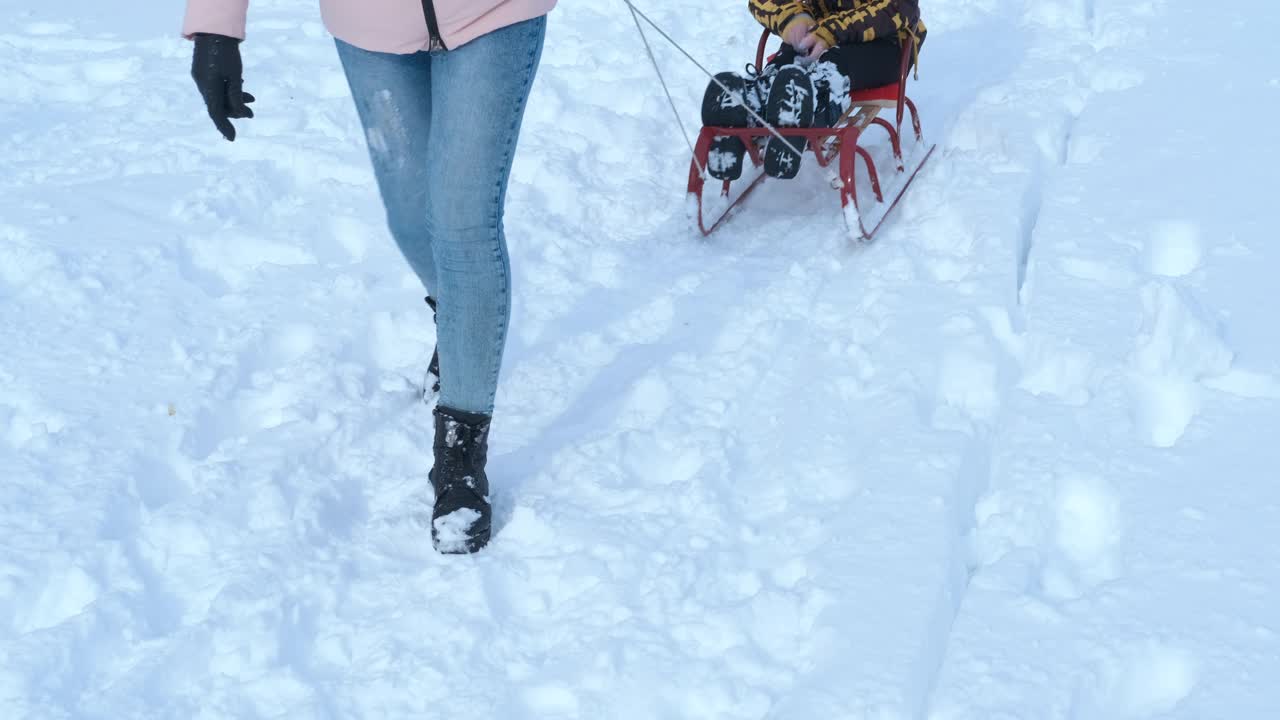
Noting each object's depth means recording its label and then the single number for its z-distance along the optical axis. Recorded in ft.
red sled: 11.87
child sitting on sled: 11.76
